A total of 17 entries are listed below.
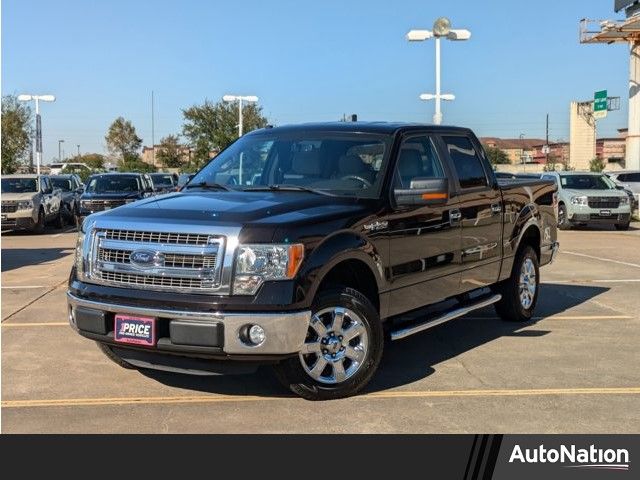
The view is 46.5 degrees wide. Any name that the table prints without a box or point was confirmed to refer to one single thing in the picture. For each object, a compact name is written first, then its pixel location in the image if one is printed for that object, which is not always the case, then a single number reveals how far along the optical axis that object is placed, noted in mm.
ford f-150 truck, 4578
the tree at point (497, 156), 83938
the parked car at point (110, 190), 18969
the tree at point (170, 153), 68250
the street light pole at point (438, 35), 18391
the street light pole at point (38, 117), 29538
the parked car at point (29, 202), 19328
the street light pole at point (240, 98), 27350
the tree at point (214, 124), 44688
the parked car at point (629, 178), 26766
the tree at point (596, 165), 54816
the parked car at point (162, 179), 30403
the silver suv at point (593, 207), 20406
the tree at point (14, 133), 39062
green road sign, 43844
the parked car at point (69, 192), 22812
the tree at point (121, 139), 72500
